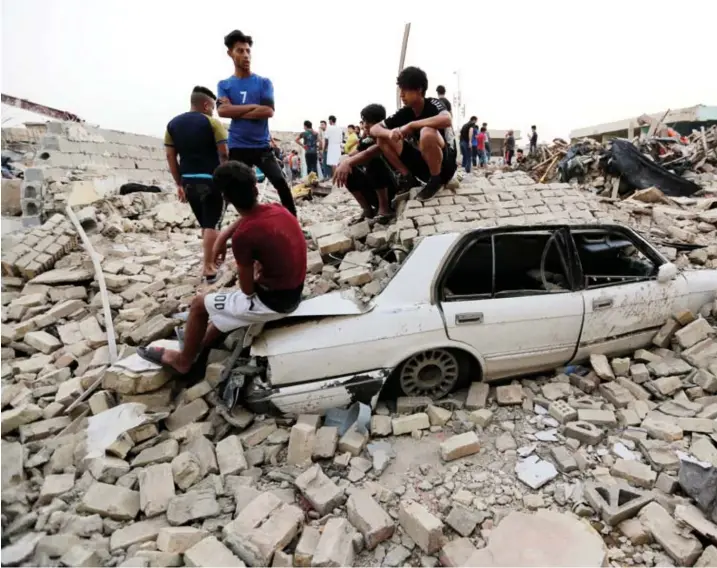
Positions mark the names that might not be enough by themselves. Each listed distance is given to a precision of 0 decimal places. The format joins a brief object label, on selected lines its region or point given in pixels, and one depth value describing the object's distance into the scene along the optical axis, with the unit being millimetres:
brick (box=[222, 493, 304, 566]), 2014
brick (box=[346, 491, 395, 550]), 2102
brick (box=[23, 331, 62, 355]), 4141
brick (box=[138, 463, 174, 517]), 2307
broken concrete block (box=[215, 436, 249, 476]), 2549
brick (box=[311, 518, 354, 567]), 1967
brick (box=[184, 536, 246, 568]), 1944
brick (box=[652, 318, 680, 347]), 3404
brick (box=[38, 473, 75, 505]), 2359
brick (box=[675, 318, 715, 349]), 3307
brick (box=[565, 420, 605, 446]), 2707
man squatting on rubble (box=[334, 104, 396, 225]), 4621
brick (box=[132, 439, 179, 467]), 2598
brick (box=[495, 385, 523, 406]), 3080
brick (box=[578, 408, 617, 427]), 2824
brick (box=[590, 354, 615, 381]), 3176
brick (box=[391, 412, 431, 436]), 2811
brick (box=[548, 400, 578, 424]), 2887
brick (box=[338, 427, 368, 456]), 2654
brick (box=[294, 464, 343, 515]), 2287
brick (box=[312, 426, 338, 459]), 2623
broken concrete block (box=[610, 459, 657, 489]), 2389
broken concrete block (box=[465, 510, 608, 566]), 1888
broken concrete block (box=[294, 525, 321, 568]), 2004
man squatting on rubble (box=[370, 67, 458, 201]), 4192
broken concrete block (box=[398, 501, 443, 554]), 2043
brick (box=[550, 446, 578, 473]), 2523
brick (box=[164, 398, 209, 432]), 2889
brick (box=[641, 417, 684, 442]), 2664
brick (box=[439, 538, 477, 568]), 1962
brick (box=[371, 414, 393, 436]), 2793
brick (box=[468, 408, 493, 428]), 2883
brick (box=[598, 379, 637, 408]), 2992
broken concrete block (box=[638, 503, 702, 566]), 1964
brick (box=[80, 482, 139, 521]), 2260
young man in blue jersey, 3939
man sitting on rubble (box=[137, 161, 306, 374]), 2625
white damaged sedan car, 2744
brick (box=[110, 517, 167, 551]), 2109
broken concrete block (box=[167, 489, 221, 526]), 2242
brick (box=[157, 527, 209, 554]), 2045
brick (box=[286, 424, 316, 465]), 2615
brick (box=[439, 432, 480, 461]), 2611
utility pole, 8562
